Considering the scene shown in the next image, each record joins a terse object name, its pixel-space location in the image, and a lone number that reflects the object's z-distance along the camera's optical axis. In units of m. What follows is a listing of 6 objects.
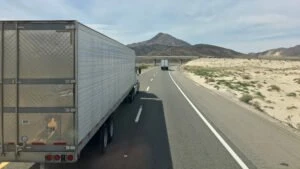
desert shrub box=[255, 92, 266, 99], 15.34
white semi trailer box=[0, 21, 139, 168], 3.71
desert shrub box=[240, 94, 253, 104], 13.55
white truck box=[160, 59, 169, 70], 55.26
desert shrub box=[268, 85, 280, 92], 19.80
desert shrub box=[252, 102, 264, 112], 11.41
